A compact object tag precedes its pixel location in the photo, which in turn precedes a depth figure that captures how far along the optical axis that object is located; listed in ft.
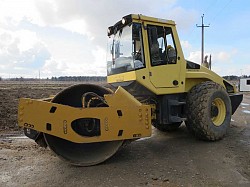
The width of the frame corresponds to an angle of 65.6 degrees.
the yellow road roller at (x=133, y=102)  10.03
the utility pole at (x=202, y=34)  72.38
